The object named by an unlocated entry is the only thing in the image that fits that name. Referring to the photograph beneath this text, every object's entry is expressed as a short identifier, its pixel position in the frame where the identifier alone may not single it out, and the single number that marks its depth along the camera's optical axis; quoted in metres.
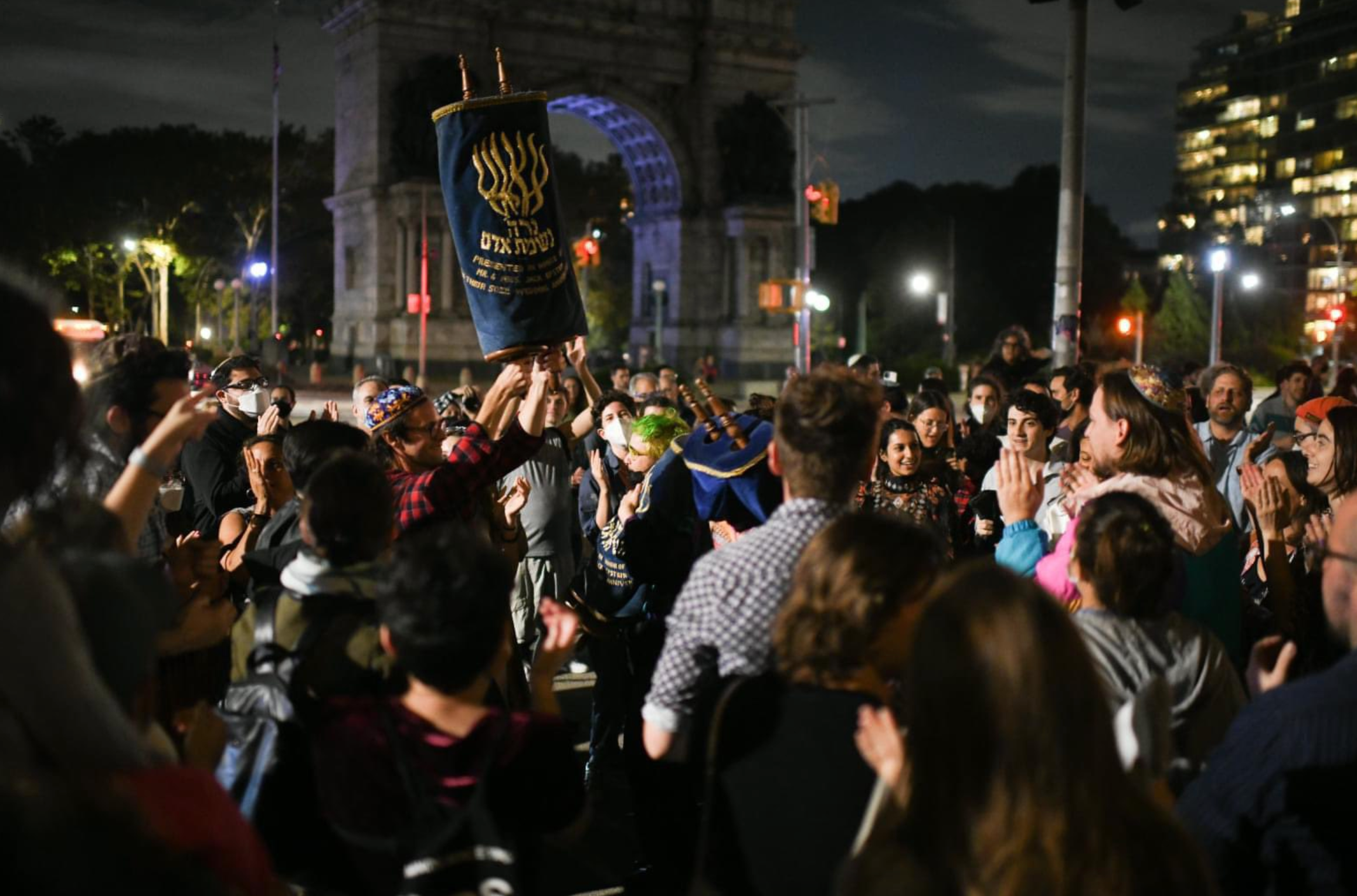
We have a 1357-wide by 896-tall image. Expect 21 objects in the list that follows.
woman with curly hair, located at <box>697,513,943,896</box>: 2.65
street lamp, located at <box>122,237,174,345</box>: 52.38
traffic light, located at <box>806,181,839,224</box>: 29.97
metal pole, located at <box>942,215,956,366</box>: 58.78
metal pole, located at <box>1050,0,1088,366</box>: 12.70
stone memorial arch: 41.69
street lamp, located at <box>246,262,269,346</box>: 42.62
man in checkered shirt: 3.06
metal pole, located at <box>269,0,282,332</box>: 40.28
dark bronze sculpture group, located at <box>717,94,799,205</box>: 47.03
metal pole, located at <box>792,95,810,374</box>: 29.39
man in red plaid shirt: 4.41
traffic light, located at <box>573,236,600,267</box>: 41.00
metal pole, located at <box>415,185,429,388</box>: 32.91
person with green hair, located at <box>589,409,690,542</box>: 5.73
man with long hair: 4.32
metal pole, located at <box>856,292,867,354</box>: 56.52
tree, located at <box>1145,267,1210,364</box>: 68.31
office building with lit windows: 124.12
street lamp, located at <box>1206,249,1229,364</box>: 27.02
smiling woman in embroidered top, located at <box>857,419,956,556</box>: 6.20
